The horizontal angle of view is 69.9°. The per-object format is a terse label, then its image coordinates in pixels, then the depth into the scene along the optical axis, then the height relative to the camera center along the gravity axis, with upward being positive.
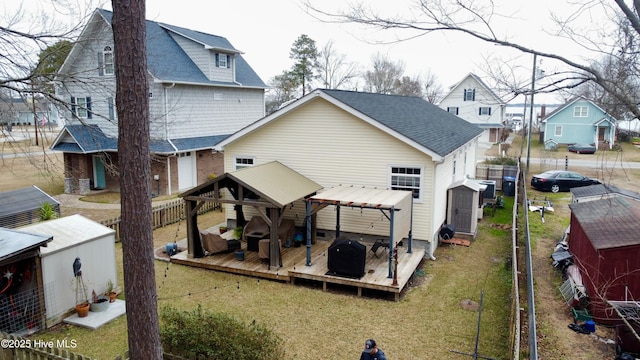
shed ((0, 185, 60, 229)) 15.58 -2.31
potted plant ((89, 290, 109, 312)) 11.05 -3.93
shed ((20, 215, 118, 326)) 10.30 -2.80
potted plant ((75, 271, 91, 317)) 10.73 -3.80
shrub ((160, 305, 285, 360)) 7.62 -3.36
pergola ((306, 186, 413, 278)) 12.82 -1.78
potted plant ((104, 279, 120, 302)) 11.53 -3.86
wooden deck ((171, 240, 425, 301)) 12.44 -3.73
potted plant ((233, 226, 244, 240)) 16.08 -3.22
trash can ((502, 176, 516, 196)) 25.36 -2.49
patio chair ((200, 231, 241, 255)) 14.52 -3.27
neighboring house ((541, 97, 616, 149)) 49.16 +1.69
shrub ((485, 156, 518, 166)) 30.61 -1.40
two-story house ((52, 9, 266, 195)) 25.02 +1.91
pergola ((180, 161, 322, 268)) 13.26 -1.60
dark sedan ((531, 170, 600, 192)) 27.39 -2.39
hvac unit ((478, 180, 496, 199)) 22.88 -2.45
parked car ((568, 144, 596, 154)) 45.09 -0.78
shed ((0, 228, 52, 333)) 9.55 -3.09
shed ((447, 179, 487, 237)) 17.47 -2.51
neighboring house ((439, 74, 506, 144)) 54.19 +4.27
